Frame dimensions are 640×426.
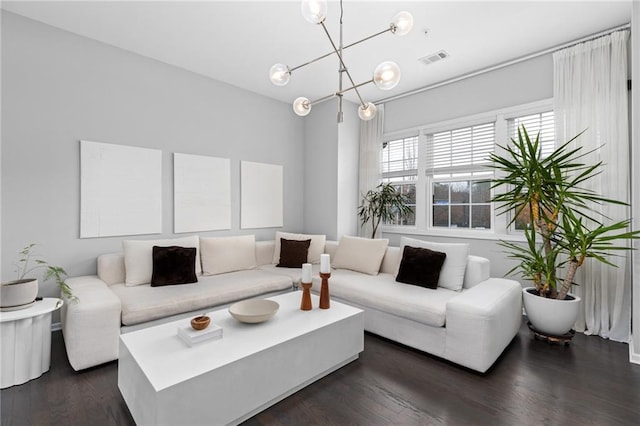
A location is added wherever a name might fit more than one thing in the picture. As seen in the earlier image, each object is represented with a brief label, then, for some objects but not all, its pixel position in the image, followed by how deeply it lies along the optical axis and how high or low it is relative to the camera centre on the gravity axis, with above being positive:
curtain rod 2.91 +1.70
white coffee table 1.47 -0.85
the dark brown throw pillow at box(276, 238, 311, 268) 4.00 -0.54
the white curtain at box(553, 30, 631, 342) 2.77 +0.69
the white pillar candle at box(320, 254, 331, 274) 2.37 -0.41
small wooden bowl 1.88 -0.69
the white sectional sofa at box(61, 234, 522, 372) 2.21 -0.79
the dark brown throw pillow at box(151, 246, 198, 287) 3.05 -0.56
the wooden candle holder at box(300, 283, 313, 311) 2.40 -0.68
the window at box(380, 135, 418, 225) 4.59 +0.69
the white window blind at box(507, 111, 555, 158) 3.33 +0.94
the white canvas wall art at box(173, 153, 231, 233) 3.73 +0.24
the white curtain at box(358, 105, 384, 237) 4.82 +0.93
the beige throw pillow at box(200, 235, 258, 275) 3.59 -0.52
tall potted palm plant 2.58 -0.14
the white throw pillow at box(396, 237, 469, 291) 2.91 -0.52
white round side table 1.99 -0.89
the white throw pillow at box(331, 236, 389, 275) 3.51 -0.51
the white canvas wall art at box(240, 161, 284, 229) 4.38 +0.24
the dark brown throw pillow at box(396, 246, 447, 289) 2.92 -0.54
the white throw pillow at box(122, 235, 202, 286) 3.02 -0.49
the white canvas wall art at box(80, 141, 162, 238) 3.07 +0.23
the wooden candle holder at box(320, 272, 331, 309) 2.42 -0.67
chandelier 1.80 +1.05
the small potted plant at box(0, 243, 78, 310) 2.09 -0.58
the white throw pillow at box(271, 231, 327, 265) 4.16 -0.45
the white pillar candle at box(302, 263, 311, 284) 2.37 -0.47
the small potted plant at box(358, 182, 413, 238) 4.50 +0.09
